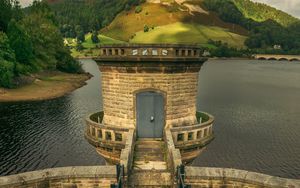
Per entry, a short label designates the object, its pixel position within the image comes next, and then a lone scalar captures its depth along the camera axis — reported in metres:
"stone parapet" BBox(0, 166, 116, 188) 11.20
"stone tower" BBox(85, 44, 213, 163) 15.04
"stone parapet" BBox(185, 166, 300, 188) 11.30
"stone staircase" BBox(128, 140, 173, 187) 12.20
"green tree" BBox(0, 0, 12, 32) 68.06
